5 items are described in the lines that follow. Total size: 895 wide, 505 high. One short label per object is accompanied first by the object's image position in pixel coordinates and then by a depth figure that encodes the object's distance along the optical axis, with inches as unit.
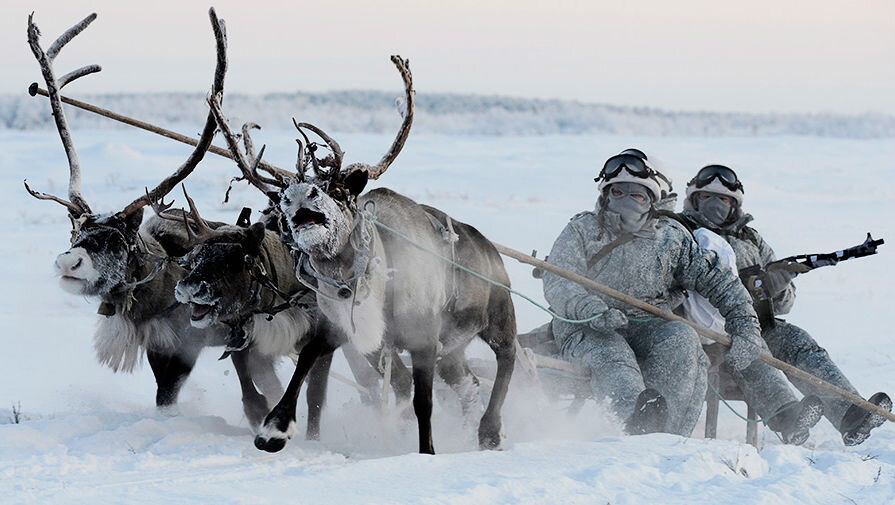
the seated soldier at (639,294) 494.6
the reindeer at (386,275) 391.5
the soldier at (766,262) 550.9
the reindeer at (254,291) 430.9
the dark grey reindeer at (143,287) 459.2
